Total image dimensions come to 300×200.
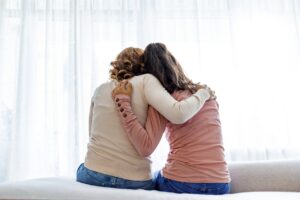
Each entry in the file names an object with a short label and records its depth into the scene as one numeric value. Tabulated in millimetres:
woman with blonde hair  1126
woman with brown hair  1151
